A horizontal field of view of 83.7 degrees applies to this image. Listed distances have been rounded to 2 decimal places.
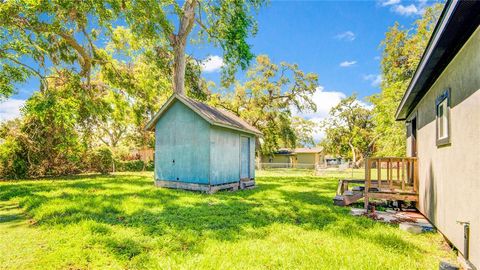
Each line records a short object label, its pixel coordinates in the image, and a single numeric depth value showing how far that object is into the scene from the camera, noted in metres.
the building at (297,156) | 53.00
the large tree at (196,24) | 13.91
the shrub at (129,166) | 25.47
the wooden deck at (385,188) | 7.71
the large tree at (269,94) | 32.59
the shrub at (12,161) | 16.55
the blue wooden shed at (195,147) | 11.70
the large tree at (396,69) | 19.69
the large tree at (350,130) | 50.72
